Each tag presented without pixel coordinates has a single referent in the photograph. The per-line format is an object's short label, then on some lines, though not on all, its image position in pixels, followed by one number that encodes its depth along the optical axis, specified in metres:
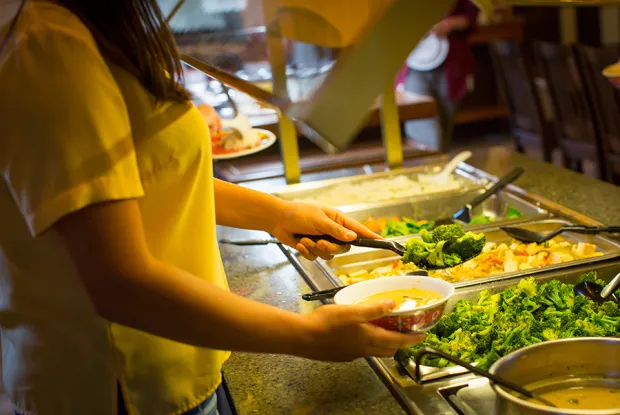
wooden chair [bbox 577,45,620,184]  3.75
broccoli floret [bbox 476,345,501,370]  1.33
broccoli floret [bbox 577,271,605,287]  1.63
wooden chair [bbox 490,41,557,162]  4.78
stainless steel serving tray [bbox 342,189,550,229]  2.47
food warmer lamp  0.81
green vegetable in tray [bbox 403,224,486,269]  1.62
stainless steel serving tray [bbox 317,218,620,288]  1.83
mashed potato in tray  2.60
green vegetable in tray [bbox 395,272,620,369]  1.38
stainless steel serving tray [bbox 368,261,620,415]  1.19
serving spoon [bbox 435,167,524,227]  2.31
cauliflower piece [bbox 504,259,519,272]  1.84
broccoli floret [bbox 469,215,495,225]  2.32
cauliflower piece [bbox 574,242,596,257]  1.92
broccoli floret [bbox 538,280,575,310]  1.50
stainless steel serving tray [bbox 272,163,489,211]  2.61
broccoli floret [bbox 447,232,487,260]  1.62
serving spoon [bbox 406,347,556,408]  1.11
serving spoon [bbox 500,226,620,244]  1.88
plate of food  2.69
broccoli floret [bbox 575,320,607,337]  1.38
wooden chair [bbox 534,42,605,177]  4.09
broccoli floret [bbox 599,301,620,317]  1.44
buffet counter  1.27
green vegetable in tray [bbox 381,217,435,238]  2.29
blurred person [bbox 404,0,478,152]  6.16
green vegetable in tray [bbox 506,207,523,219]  2.36
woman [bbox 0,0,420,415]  0.94
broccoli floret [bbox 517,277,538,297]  1.57
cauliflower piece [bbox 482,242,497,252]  2.05
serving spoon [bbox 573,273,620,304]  1.47
